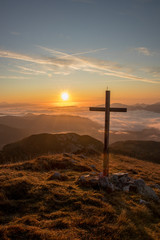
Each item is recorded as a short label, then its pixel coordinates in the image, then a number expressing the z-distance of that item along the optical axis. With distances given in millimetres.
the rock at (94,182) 7832
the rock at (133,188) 8138
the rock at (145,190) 7849
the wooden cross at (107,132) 9758
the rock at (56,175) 8841
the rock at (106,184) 7500
